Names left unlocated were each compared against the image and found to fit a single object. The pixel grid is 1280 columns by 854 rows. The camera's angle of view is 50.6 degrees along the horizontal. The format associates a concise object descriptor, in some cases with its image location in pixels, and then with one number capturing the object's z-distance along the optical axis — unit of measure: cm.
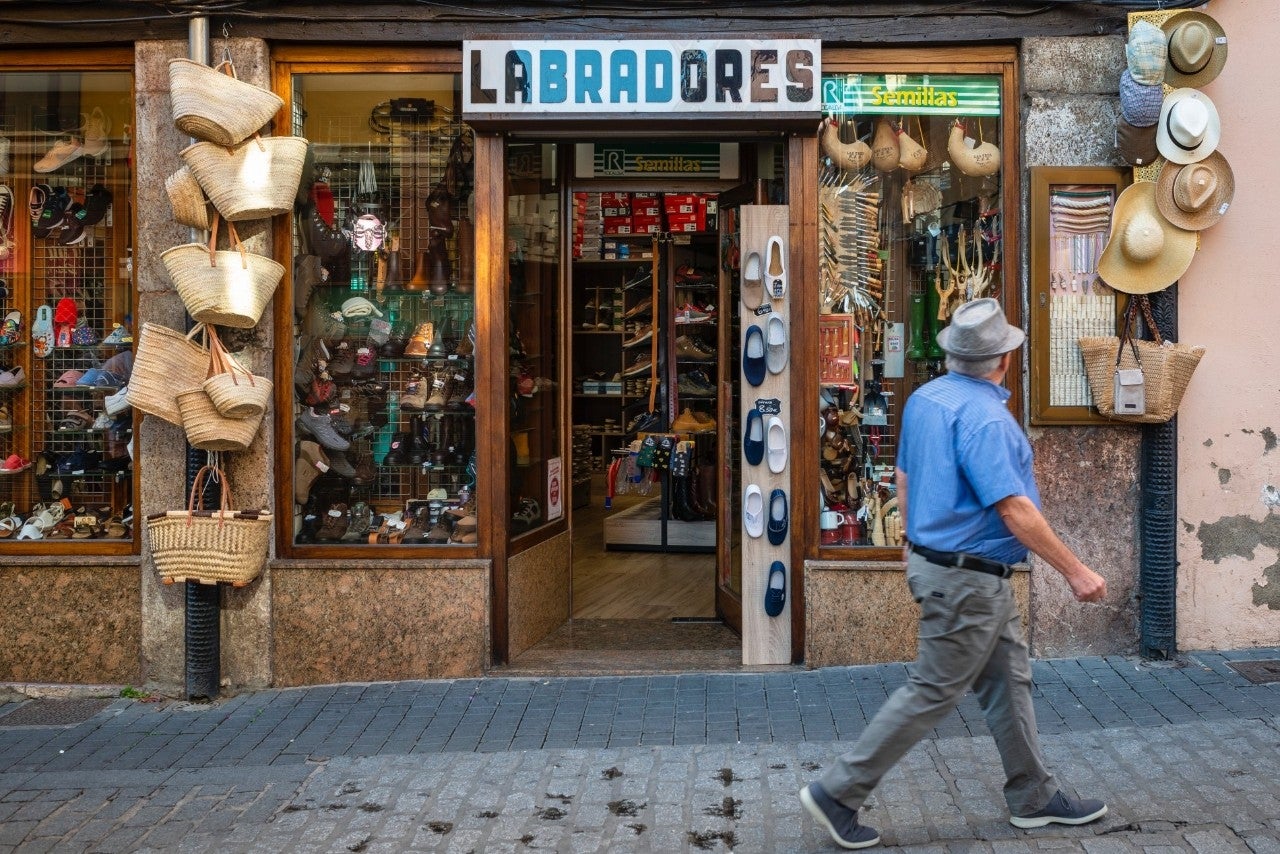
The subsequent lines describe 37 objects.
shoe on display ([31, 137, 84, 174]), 755
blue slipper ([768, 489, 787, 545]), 729
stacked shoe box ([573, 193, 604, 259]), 1176
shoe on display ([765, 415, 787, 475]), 729
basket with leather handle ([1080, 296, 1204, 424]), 689
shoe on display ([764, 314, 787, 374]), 725
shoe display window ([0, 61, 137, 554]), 744
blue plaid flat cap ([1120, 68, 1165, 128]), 683
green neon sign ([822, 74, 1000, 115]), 728
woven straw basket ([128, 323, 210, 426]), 676
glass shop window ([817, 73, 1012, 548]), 731
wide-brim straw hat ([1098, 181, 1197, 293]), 697
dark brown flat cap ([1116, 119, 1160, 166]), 695
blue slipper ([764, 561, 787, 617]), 727
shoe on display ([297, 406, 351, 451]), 736
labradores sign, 696
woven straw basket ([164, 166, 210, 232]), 678
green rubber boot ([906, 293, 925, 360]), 752
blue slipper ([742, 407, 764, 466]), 730
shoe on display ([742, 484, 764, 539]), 732
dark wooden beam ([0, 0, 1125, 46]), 709
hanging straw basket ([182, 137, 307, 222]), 679
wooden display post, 727
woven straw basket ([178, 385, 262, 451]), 679
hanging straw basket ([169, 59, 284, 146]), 664
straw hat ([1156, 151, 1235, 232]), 693
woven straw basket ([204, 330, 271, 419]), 675
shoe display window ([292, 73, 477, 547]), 738
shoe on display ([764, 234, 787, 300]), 723
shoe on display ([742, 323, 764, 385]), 727
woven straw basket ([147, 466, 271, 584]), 688
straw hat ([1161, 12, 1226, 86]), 689
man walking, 446
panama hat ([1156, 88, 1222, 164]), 686
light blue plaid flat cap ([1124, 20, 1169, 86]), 680
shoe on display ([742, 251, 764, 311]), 729
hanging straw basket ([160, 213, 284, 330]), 673
